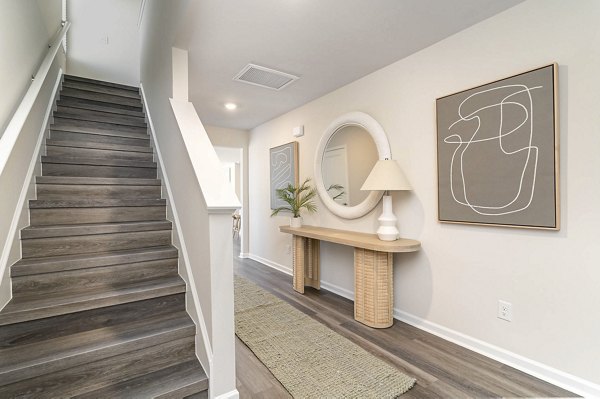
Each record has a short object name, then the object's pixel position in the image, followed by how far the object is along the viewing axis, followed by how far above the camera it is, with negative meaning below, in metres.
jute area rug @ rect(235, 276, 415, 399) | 1.64 -1.14
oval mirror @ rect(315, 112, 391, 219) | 2.77 +0.43
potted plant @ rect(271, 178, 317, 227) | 3.54 +0.00
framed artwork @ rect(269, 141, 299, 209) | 3.89 +0.48
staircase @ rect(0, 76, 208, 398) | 1.40 -0.58
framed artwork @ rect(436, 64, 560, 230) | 1.67 +0.31
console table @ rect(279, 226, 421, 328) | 2.33 -0.69
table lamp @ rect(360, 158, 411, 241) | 2.35 +0.11
